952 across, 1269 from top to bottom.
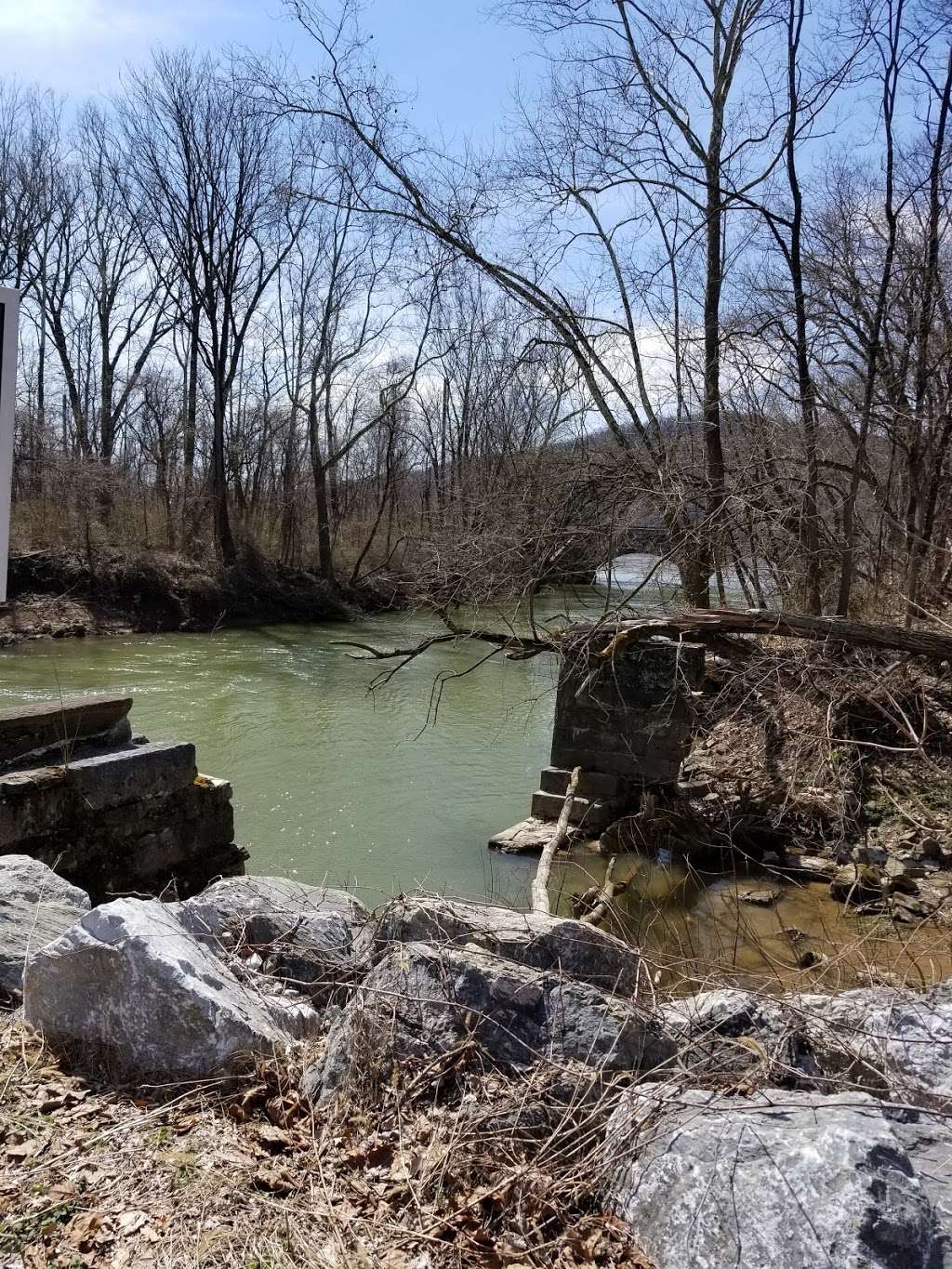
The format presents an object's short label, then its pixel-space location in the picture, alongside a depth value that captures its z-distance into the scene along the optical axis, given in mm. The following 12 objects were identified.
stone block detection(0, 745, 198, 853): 5207
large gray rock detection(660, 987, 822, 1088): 2734
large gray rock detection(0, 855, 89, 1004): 3412
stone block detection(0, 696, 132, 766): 5625
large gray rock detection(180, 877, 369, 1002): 3609
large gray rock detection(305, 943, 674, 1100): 2723
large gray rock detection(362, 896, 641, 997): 3357
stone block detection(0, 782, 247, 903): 5531
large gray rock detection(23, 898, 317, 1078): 2777
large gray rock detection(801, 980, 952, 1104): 2879
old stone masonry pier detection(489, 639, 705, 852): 8508
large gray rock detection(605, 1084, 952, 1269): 1883
